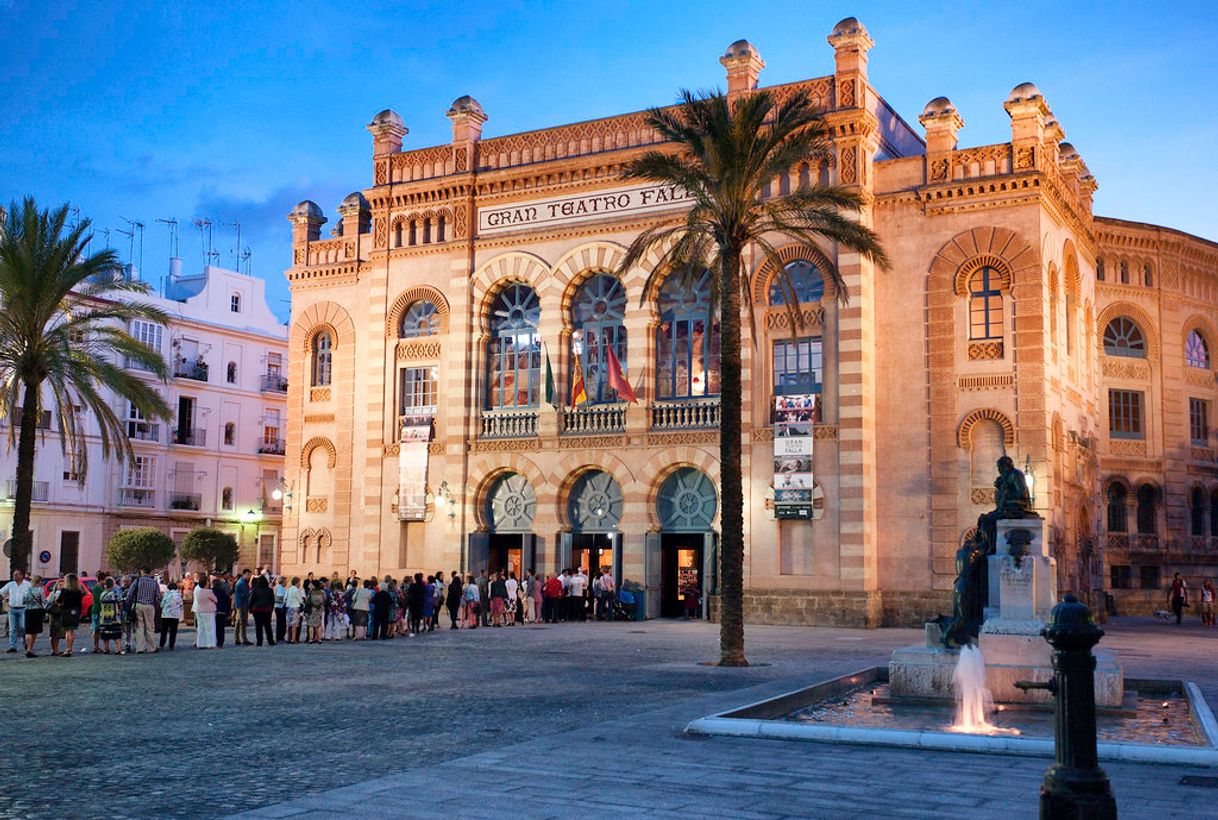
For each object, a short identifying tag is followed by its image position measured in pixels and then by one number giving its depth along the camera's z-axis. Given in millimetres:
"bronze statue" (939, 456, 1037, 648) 15375
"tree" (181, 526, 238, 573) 45719
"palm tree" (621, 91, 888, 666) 21250
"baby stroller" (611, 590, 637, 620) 34281
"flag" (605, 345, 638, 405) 34625
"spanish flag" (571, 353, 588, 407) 35812
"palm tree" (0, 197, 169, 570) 25969
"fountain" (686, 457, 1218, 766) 12227
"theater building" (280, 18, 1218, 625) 31906
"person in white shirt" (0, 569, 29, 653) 23047
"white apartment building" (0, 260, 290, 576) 49656
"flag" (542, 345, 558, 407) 36062
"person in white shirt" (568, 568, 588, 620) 33938
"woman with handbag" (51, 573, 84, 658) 23047
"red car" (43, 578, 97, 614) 25062
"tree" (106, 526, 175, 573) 45062
